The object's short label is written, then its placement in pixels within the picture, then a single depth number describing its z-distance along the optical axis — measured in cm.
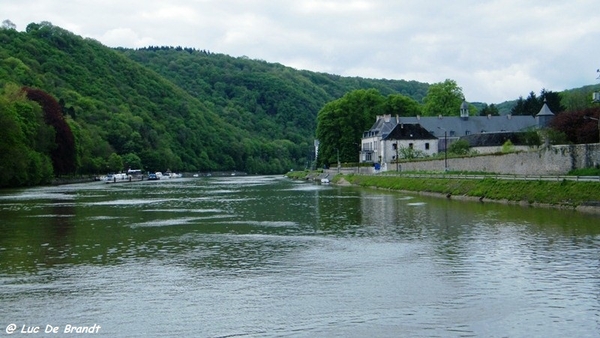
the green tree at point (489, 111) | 11996
